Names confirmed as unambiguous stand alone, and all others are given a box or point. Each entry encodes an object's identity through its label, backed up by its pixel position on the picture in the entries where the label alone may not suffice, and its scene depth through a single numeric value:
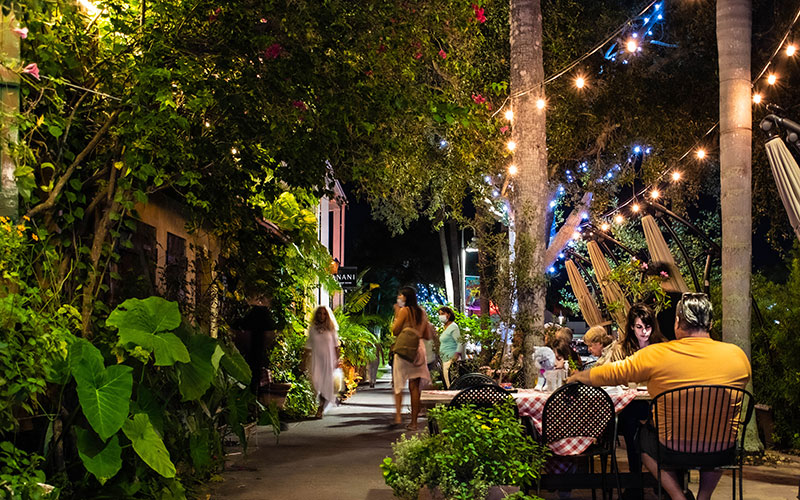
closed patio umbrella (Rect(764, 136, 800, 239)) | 10.44
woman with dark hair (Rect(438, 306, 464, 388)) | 15.91
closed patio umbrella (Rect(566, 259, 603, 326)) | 22.06
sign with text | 23.83
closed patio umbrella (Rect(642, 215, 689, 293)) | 14.70
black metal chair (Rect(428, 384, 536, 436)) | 7.17
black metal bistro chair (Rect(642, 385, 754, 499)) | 6.29
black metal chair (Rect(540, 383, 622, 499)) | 6.98
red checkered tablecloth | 7.05
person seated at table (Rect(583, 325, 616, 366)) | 10.35
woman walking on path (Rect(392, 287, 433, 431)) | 13.88
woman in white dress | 15.25
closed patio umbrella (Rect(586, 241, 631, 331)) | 14.93
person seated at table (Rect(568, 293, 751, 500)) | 6.46
